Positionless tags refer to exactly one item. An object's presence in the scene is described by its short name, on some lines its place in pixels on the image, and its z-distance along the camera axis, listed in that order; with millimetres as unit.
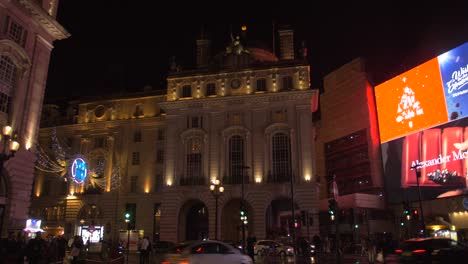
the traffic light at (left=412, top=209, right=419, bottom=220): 32094
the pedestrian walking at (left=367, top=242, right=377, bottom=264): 22016
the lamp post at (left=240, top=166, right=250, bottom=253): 31297
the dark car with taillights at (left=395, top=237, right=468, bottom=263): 16188
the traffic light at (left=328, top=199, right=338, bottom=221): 23078
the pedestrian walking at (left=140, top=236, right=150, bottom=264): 24031
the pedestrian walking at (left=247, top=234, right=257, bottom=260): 25438
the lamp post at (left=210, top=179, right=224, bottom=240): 28875
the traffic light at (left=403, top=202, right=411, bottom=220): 32847
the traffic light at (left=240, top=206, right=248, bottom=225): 31297
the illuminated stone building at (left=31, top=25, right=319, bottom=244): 45000
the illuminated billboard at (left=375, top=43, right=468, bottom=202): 46875
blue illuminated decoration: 25797
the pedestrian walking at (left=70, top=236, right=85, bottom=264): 20047
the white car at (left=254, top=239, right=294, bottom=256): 34875
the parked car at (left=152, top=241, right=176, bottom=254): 38409
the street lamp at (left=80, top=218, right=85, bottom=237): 52012
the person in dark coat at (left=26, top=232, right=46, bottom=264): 19375
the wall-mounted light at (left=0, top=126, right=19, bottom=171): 16484
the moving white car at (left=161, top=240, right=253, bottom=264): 15992
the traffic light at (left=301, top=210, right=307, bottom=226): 36562
